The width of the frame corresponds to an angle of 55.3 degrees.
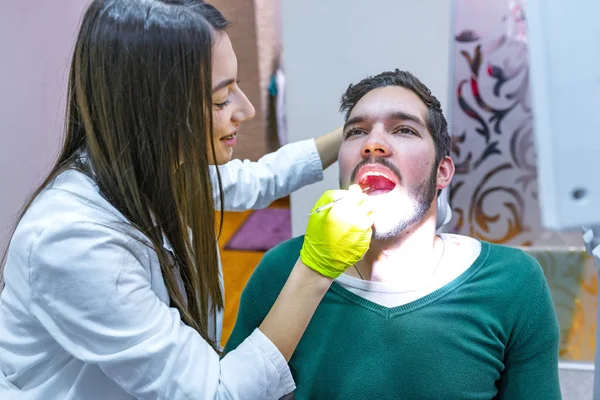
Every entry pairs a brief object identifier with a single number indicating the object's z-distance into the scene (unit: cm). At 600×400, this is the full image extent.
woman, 96
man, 127
